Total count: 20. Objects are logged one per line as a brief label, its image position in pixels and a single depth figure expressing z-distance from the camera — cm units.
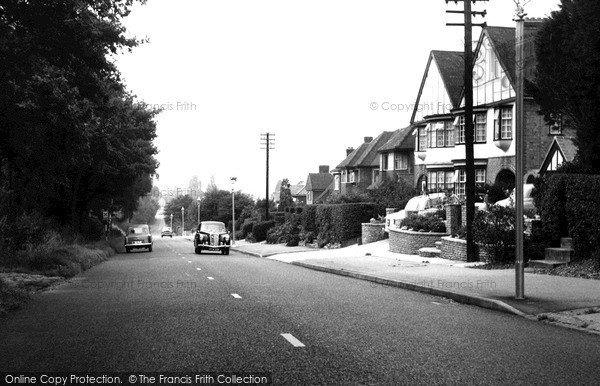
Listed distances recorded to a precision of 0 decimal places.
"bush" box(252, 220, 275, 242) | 6288
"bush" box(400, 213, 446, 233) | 3098
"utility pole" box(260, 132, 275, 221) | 6734
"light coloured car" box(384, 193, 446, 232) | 3611
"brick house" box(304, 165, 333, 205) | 10812
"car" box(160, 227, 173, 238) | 12331
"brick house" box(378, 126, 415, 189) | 6519
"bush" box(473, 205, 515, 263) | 2272
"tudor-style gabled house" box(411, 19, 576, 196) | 4325
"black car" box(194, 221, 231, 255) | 4162
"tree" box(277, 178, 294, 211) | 9619
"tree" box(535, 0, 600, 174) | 1997
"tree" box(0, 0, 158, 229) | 1650
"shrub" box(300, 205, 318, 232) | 4894
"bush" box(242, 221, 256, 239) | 7231
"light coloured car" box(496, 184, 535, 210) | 2583
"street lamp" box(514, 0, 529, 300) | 1338
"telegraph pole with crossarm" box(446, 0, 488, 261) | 2411
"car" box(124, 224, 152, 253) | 4928
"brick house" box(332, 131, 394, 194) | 7950
